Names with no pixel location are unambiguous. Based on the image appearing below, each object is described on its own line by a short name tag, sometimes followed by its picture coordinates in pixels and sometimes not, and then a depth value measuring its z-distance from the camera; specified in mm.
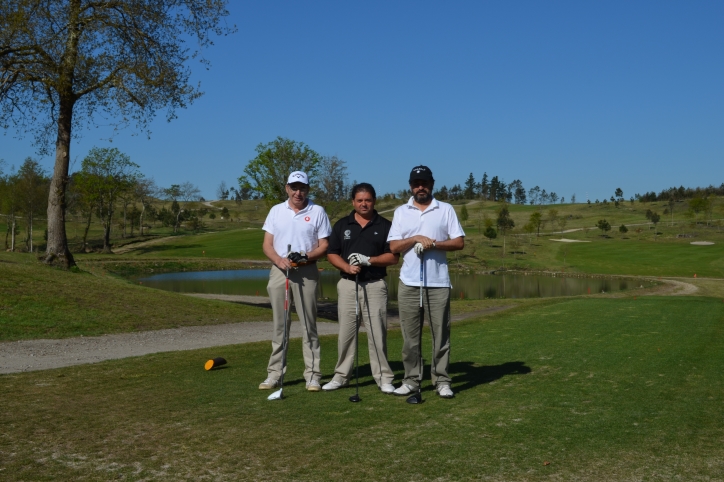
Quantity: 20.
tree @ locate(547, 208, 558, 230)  112675
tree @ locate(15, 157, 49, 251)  64625
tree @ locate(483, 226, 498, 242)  83125
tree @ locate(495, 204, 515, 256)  83338
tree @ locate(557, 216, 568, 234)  106219
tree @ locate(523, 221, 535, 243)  91112
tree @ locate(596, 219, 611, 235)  93500
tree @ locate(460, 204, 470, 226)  100494
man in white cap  7984
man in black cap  7266
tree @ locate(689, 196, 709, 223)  95250
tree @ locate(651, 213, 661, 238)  89750
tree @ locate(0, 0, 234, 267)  21109
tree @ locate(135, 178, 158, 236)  94750
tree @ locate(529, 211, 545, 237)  91938
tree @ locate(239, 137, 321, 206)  43000
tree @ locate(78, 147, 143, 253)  69875
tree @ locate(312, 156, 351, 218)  47094
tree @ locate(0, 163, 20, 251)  64875
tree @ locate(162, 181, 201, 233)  111750
